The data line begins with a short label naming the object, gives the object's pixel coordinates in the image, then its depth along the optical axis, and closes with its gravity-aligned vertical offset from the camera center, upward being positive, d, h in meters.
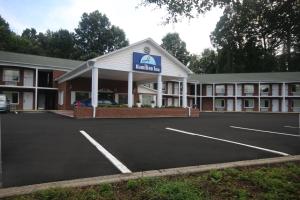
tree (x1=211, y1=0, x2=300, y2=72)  7.85 +2.46
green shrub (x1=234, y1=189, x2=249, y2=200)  4.29 -1.31
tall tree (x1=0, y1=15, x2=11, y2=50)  51.81 +11.54
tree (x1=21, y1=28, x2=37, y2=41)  70.40 +16.86
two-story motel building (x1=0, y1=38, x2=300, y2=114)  24.70 +2.58
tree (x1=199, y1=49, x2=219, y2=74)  67.05 +9.87
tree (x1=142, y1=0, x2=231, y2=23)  7.68 +2.56
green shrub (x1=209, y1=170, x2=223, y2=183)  4.96 -1.21
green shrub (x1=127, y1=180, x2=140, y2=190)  4.53 -1.23
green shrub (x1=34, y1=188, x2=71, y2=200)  4.04 -1.24
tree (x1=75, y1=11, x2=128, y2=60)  67.69 +15.46
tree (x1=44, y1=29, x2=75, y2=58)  64.10 +13.00
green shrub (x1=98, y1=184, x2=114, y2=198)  4.23 -1.27
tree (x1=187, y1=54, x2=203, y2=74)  70.75 +9.63
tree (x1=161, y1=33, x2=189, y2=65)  69.38 +13.75
